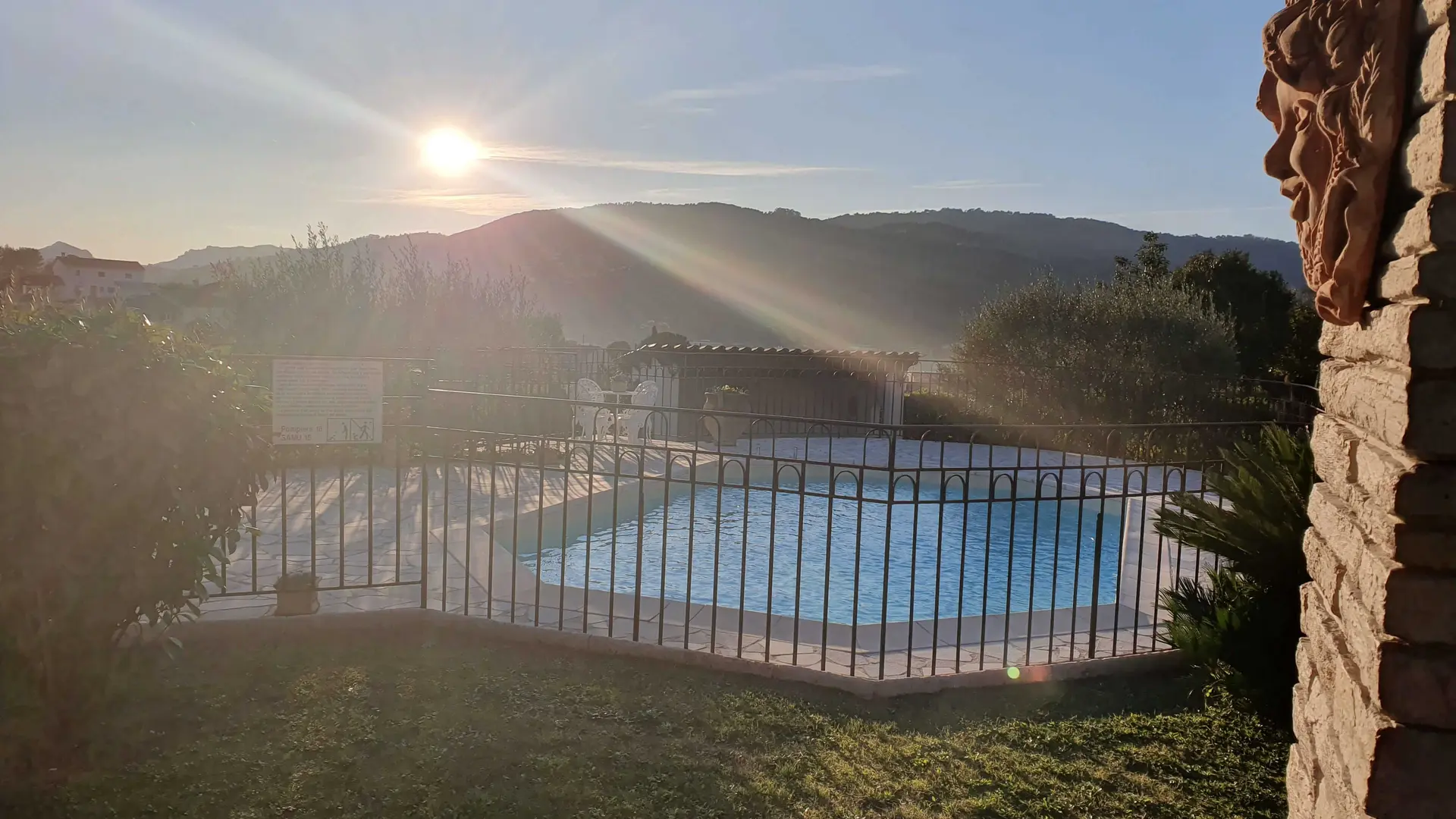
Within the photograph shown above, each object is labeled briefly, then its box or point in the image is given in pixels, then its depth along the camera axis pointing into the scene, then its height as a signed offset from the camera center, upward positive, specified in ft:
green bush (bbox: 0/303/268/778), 9.92 -1.88
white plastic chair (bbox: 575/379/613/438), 43.57 -3.28
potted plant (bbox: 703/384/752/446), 45.22 -2.82
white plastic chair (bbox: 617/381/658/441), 45.65 -3.41
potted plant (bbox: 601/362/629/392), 49.49 -1.61
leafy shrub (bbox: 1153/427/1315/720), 12.48 -2.81
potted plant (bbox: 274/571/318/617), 16.52 -4.75
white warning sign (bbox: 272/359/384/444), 15.56 -1.14
